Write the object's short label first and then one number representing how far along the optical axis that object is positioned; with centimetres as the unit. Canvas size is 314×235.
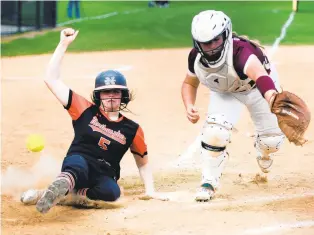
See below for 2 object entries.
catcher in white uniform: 1445
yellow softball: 1730
